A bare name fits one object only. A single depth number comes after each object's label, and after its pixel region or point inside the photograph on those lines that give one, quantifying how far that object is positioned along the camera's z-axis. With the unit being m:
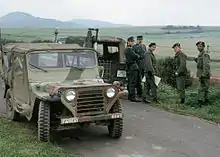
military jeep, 8.05
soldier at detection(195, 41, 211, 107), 11.88
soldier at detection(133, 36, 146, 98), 13.24
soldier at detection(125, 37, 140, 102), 13.16
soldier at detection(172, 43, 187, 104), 12.52
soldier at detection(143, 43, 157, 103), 13.00
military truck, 14.51
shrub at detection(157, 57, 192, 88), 16.05
